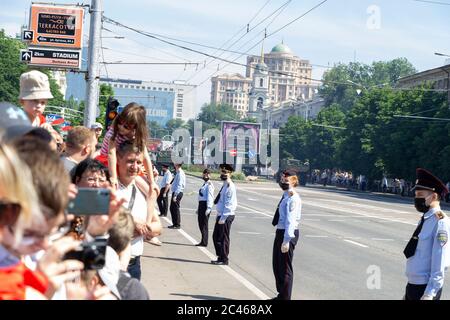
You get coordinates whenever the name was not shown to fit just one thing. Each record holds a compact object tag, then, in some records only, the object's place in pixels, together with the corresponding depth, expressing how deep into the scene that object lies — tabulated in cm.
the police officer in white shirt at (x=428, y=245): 697
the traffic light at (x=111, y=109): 1599
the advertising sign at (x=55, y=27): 2600
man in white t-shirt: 634
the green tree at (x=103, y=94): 4360
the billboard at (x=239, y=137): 7706
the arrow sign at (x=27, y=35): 2684
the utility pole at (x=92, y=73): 1880
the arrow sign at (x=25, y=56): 2660
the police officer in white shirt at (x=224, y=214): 1560
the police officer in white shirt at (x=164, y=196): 2727
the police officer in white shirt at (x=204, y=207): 1897
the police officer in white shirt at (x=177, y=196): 2331
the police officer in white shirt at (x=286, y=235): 1109
